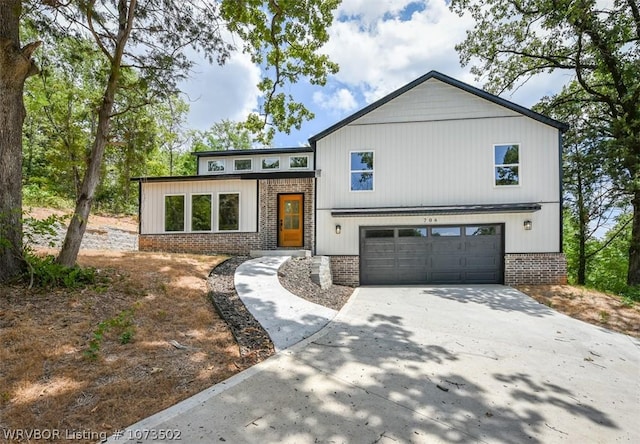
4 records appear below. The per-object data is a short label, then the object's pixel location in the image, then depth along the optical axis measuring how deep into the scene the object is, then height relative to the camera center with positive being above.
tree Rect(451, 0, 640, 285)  9.37 +6.20
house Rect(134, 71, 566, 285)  9.66 +1.18
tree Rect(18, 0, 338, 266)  5.98 +4.62
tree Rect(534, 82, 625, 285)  10.75 +2.28
